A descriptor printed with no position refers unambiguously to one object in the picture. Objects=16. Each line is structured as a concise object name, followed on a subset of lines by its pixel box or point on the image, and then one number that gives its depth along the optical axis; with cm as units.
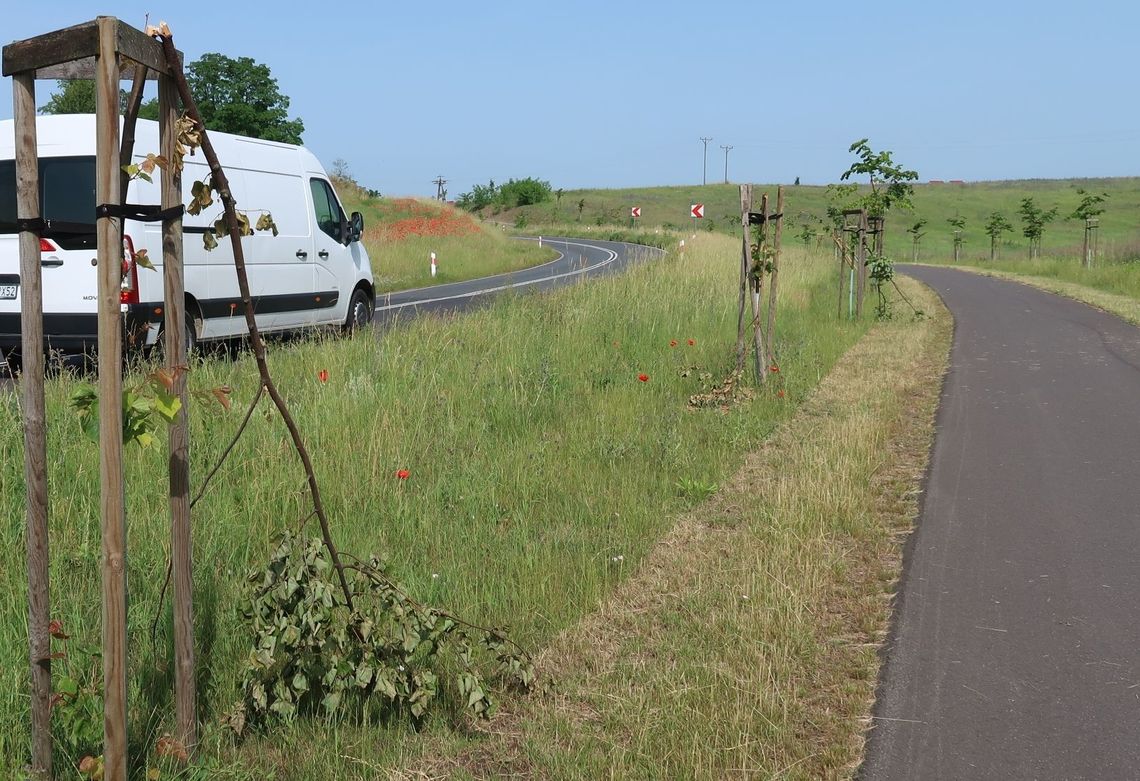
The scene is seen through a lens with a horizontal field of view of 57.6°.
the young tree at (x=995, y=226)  6494
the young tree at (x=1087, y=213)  3992
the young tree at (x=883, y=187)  1859
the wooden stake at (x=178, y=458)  282
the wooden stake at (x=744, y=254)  1021
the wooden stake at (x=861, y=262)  1786
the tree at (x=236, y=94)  5994
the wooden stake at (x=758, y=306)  1016
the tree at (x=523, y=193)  10881
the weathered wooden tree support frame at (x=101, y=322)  253
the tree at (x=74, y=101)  4819
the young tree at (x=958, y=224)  6888
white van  896
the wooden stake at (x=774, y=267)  1057
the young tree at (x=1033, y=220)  6069
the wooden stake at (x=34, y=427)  262
